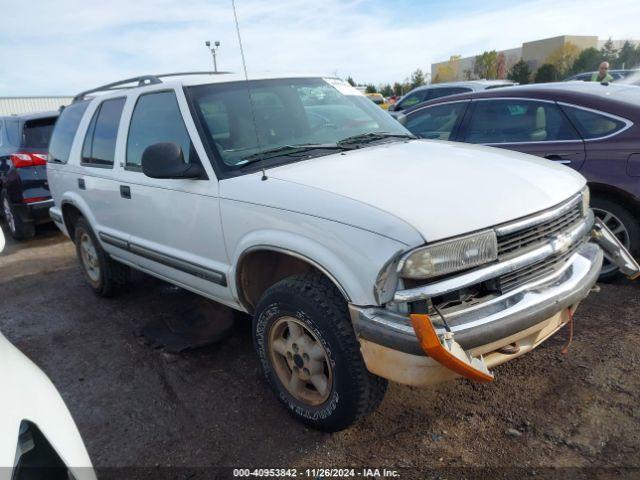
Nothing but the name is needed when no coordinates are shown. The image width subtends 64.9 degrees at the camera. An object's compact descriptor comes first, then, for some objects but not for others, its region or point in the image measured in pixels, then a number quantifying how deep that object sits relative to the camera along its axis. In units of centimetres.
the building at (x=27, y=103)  3048
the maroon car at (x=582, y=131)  406
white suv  219
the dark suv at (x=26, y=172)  695
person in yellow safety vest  1007
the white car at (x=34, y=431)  138
